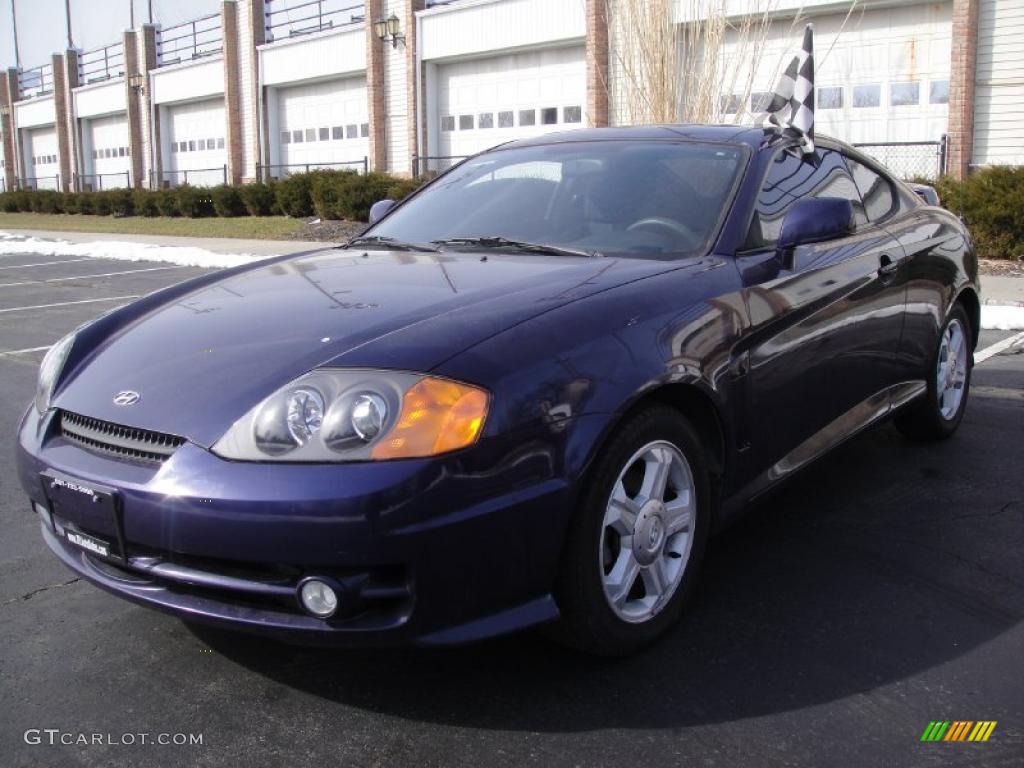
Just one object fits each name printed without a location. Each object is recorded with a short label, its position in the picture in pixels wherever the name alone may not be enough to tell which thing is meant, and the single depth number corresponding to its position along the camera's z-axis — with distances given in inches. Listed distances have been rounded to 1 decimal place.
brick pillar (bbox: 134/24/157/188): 1558.8
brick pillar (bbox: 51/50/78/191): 1822.1
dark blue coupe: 92.3
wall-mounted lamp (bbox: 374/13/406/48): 1061.8
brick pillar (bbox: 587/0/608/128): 876.0
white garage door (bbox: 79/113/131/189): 1679.4
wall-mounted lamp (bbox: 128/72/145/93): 1569.9
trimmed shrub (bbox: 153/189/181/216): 1175.6
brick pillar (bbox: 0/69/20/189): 2078.0
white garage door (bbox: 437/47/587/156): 940.0
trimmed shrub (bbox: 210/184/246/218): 1091.9
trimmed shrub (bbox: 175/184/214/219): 1141.7
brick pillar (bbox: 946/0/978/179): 692.7
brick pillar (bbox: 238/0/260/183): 1298.0
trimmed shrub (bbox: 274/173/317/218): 954.7
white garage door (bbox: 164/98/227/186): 1424.7
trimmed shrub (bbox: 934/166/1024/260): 479.5
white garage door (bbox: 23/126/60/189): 1946.4
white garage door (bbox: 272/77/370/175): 1169.4
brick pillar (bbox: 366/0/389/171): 1103.0
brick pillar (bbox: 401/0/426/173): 1059.3
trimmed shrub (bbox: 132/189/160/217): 1221.7
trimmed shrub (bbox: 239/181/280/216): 1028.5
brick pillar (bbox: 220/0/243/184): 1331.2
